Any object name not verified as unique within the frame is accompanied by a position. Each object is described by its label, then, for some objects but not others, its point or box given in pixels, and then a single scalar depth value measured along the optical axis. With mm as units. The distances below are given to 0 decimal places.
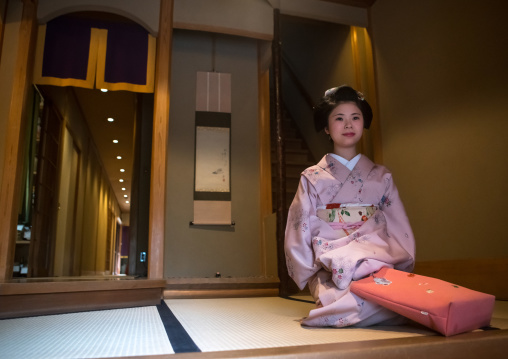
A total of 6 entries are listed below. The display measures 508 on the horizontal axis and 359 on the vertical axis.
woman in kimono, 1661
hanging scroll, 4379
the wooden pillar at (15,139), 3209
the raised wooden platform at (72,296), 2178
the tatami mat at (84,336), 1175
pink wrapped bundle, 1273
